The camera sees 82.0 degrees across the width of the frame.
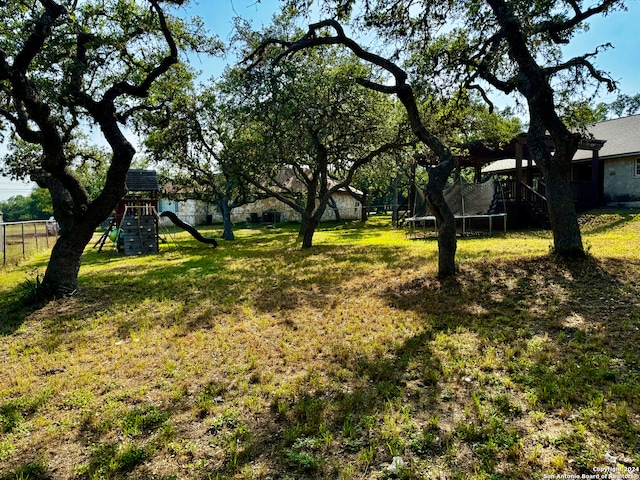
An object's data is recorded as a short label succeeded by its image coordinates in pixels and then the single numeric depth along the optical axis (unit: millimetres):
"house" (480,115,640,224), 15305
